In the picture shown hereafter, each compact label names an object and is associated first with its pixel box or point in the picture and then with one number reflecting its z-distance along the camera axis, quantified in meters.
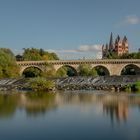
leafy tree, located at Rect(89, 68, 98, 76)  88.28
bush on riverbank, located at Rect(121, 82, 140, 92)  50.41
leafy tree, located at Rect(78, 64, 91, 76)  85.94
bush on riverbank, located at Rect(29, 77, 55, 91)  50.81
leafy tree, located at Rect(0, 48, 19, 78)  66.06
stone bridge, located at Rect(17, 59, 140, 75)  88.50
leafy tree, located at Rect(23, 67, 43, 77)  84.16
